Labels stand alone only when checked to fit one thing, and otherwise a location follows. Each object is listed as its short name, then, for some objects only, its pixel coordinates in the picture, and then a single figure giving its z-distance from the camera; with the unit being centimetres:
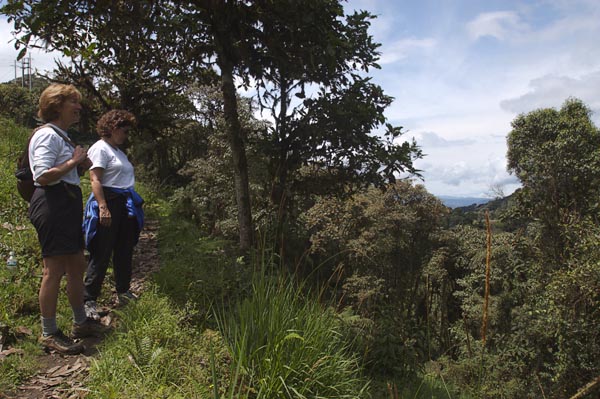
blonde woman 290
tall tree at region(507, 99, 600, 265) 1439
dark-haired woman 356
